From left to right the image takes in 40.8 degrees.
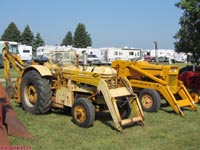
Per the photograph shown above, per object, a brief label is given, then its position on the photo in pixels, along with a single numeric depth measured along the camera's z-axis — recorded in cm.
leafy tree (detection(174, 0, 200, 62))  946
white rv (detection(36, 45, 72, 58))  4227
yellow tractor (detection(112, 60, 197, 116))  760
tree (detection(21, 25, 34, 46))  5794
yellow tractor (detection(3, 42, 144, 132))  586
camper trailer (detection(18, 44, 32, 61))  3555
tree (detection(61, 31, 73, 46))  7222
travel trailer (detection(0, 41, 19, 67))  2802
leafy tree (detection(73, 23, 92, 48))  6592
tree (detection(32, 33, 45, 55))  5940
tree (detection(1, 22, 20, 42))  5763
